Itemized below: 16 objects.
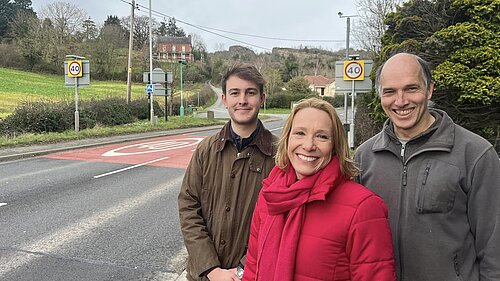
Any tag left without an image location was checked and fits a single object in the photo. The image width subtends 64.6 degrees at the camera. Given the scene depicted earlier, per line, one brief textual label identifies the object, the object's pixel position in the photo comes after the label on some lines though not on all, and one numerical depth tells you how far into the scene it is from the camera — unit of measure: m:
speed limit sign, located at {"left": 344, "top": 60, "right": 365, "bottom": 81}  11.74
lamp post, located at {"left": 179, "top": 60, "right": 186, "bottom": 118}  34.71
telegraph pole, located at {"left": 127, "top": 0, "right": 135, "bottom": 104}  27.72
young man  2.28
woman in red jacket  1.56
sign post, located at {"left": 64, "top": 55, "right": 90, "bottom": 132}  16.59
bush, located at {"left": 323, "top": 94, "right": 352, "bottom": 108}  60.78
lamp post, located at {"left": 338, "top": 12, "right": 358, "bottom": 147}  20.32
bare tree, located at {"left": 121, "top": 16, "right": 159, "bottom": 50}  72.62
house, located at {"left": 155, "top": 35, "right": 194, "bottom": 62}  91.12
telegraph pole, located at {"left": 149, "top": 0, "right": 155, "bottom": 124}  25.30
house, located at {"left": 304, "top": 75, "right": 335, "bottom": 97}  82.81
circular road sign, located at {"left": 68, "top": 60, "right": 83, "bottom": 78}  16.59
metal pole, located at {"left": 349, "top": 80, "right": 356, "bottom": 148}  11.85
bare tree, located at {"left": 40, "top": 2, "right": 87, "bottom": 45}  62.91
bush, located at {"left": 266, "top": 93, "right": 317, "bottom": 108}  68.07
